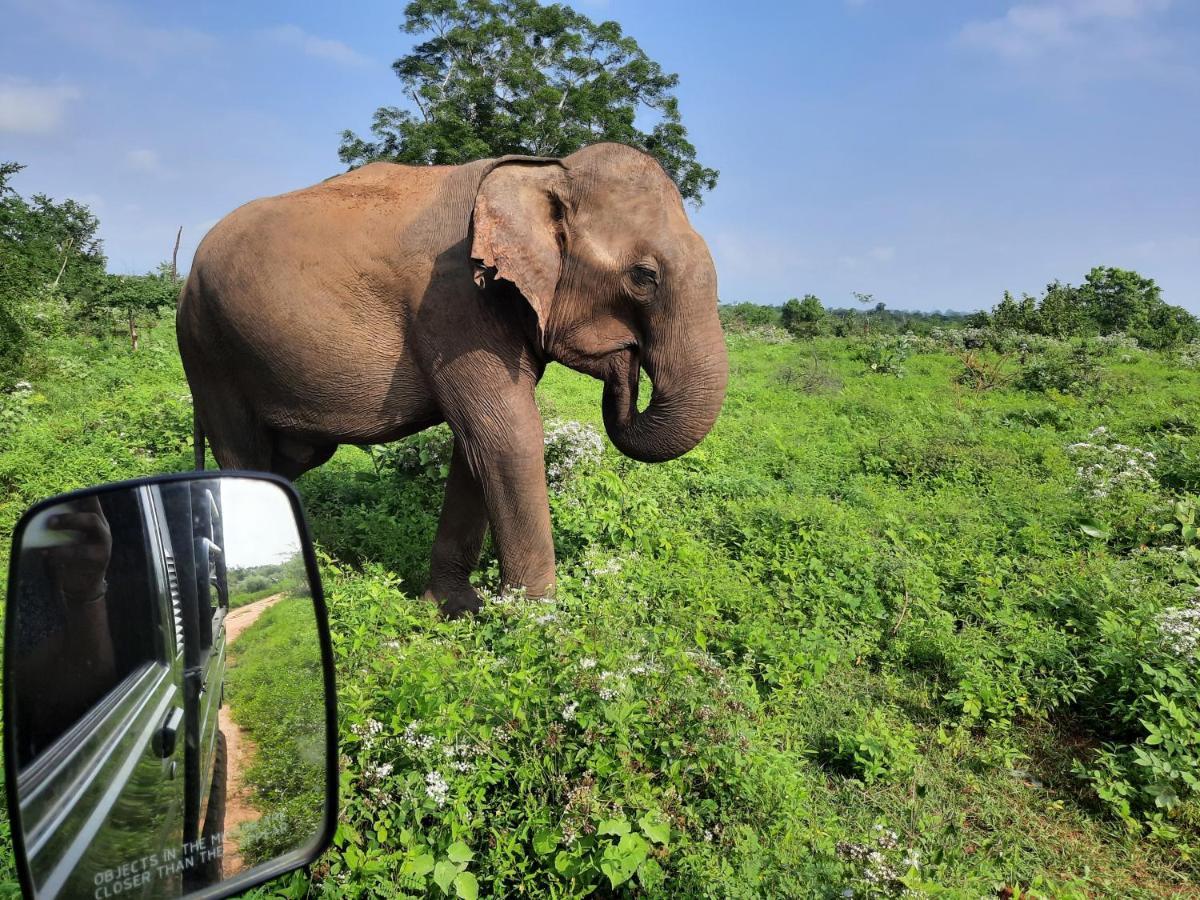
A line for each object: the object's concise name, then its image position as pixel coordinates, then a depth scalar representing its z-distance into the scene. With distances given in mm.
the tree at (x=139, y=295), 19484
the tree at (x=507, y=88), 30109
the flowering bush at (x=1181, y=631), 3926
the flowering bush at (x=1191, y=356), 15492
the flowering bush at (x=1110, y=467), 7004
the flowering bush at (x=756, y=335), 23288
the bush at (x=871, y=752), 3580
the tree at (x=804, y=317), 27817
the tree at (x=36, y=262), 10961
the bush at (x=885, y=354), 15805
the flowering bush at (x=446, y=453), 6574
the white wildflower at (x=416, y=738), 2727
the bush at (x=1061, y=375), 12938
